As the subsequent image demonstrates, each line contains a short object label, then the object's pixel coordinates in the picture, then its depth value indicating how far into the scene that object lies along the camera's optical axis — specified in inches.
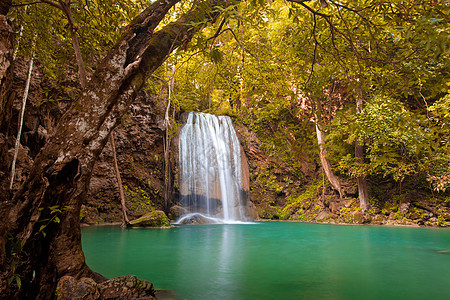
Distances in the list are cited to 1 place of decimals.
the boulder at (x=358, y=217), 508.7
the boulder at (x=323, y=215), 562.6
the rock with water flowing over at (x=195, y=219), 493.0
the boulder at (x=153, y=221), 405.4
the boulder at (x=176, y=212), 513.7
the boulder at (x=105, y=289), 94.6
